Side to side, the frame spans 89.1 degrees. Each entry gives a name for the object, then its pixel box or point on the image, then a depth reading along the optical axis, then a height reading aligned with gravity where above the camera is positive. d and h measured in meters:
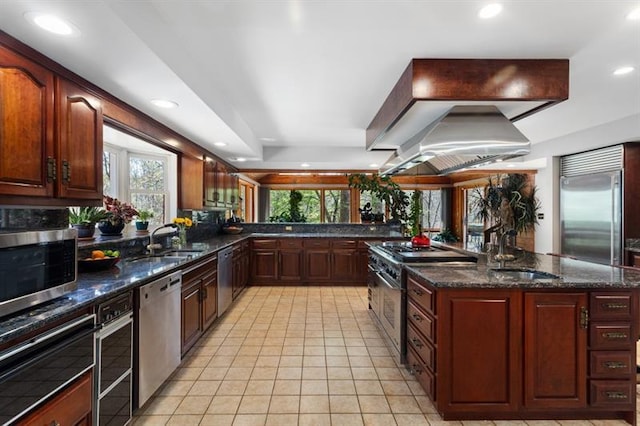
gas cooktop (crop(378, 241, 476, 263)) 2.82 -0.40
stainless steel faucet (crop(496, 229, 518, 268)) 2.68 -0.35
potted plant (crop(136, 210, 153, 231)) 3.60 -0.12
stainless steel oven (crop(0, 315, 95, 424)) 1.15 -0.63
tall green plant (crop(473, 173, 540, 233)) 5.98 +0.19
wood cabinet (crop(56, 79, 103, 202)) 1.88 +0.42
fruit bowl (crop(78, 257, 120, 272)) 2.26 -0.39
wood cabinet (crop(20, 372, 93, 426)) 1.28 -0.85
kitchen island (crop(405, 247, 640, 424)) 2.01 -0.84
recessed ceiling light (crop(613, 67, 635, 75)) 2.57 +1.15
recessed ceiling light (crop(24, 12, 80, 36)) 1.44 +0.86
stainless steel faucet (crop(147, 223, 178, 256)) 3.16 -0.35
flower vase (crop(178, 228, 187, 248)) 3.83 -0.32
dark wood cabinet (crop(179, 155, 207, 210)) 4.35 +0.38
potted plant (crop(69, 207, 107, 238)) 2.80 -0.09
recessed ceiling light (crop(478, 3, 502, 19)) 1.76 +1.12
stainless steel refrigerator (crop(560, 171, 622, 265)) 4.41 -0.05
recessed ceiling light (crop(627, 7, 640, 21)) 1.81 +1.13
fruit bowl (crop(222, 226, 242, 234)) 5.89 -0.35
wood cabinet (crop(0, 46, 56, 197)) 1.54 +0.42
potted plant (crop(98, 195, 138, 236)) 3.06 -0.07
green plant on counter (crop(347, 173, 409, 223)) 5.56 +0.34
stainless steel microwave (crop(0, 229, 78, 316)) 1.31 -0.26
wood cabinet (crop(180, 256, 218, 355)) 2.77 -0.86
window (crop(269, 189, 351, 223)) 9.53 +0.18
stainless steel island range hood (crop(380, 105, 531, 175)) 2.53 +0.59
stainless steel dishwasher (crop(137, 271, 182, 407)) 2.08 -0.86
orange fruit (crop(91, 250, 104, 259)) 2.37 -0.33
